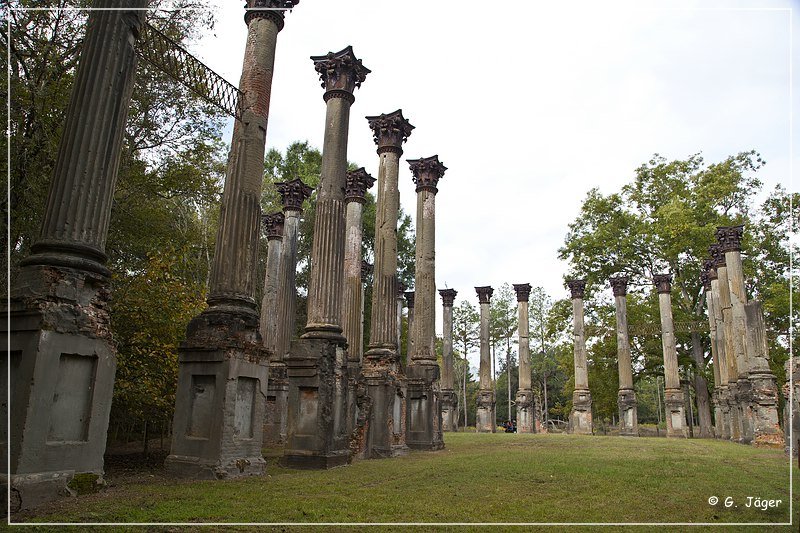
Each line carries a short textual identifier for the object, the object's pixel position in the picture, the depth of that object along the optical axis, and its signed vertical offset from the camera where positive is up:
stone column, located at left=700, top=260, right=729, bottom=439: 30.98 +2.16
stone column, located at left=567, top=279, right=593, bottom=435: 34.78 -0.15
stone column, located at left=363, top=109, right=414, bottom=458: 15.90 +1.76
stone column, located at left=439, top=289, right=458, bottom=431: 34.44 +0.71
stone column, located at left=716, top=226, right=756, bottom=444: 25.17 +4.27
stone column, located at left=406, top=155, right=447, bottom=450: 19.03 +1.69
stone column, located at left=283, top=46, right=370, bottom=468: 12.26 +1.15
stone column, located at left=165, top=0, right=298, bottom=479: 9.48 +0.45
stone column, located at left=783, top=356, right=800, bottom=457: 11.72 -0.32
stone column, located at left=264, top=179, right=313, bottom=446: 22.11 +4.34
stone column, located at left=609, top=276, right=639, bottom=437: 33.50 +0.81
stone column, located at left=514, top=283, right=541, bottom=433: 35.38 +0.40
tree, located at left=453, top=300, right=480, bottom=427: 63.97 +6.19
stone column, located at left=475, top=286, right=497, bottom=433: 36.41 -0.83
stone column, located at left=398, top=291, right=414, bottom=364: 35.84 +5.07
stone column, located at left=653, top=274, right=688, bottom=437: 32.19 +0.64
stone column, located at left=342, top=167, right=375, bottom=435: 15.98 +2.77
